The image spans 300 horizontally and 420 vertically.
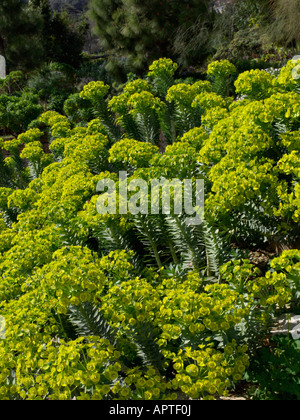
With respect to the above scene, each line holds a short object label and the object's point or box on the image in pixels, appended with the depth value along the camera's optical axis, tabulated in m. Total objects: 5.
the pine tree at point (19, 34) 14.75
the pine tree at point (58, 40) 17.05
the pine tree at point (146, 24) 11.08
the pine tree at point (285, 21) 8.11
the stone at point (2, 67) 15.05
